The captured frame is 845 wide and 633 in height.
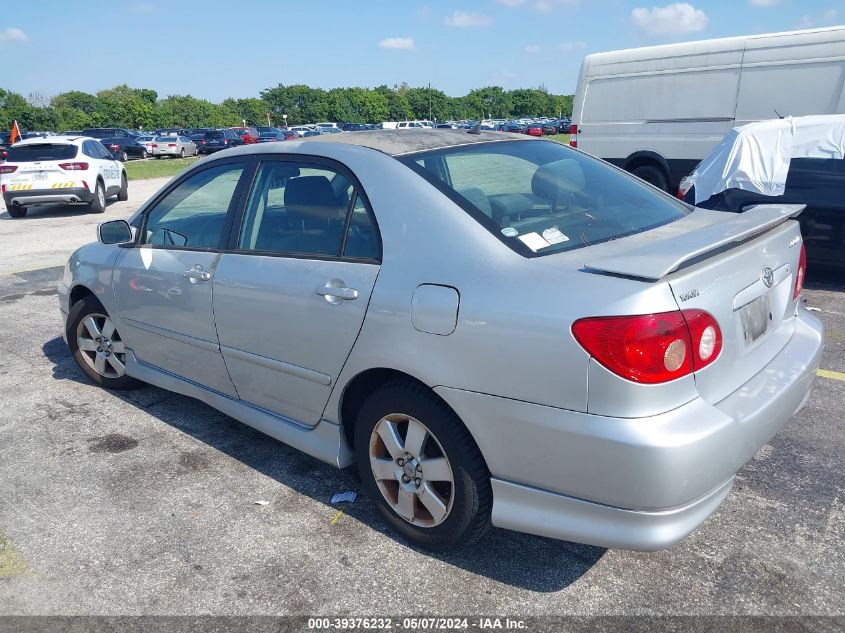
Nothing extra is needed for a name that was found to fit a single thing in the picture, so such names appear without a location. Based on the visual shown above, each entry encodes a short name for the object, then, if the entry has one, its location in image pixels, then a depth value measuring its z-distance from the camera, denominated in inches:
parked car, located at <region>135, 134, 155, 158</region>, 1509.6
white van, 350.3
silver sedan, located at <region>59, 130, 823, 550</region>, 87.6
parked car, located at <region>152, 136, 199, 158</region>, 1533.0
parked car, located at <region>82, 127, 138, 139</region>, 1539.5
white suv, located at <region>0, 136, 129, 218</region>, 546.6
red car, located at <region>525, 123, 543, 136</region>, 2129.7
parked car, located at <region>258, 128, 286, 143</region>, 1769.2
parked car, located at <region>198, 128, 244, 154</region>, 1670.8
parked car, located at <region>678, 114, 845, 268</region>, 255.1
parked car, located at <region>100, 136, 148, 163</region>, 1494.8
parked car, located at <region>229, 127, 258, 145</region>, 1689.8
